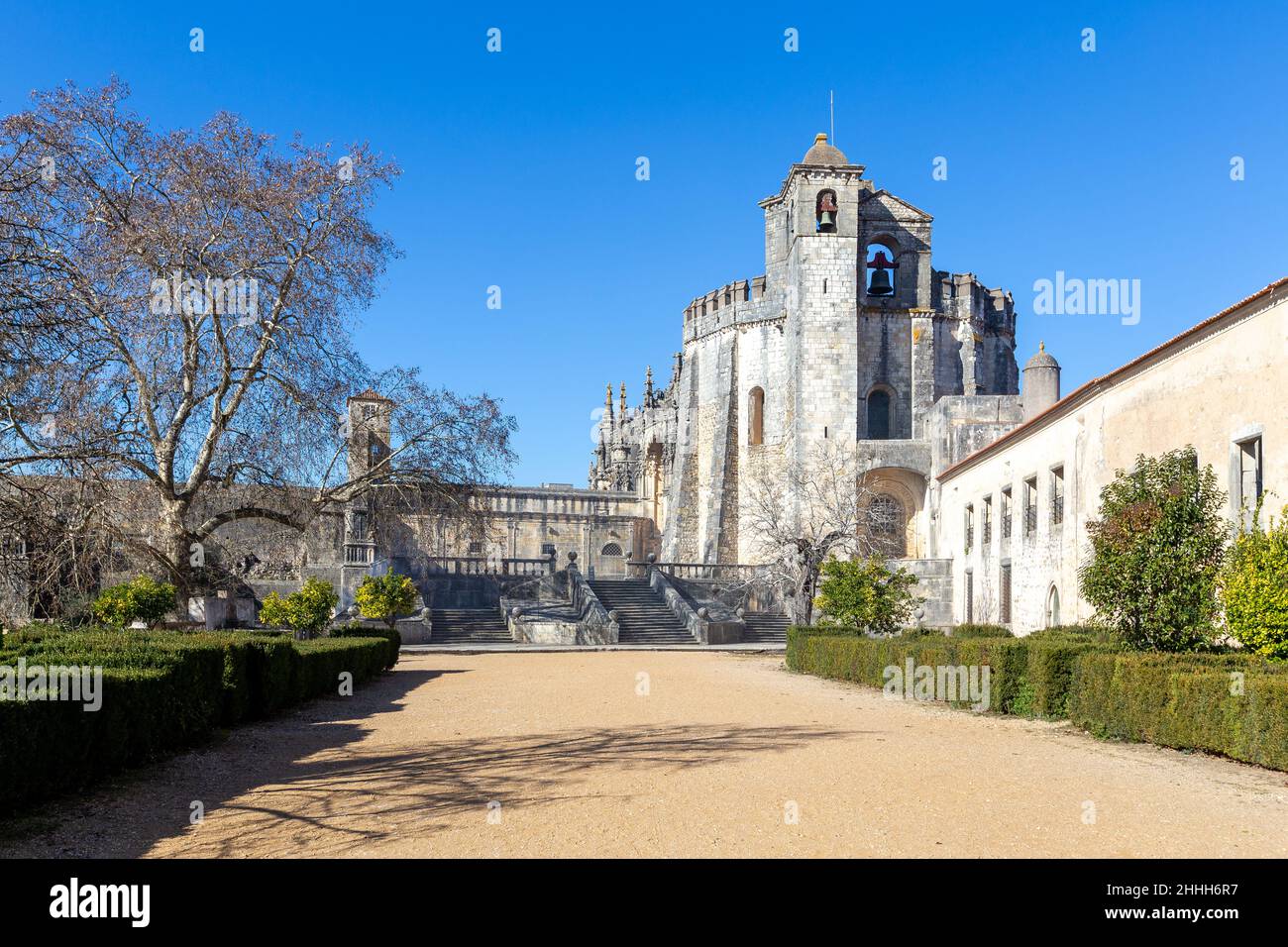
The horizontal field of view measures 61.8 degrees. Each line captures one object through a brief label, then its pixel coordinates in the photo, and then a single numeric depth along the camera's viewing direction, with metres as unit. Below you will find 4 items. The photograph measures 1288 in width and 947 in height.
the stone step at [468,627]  32.88
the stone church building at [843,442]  22.36
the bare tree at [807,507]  35.56
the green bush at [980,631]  21.38
